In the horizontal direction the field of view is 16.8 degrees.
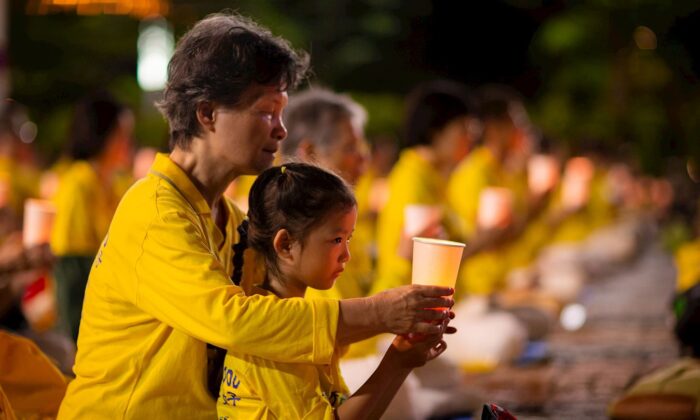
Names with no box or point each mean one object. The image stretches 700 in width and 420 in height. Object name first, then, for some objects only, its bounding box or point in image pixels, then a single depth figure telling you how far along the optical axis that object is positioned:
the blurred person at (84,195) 14.35
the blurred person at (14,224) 10.95
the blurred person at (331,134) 10.30
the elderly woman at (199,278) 5.86
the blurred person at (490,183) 17.23
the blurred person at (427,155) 13.04
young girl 6.20
